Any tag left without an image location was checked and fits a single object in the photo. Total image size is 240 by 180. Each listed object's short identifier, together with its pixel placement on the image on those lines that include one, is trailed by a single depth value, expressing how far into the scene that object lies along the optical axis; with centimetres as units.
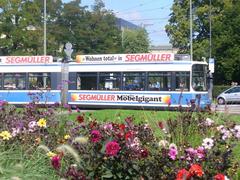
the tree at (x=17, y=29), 5728
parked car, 4414
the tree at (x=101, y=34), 7712
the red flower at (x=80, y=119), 714
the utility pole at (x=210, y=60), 3045
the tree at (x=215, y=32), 5397
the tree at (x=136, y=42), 9038
